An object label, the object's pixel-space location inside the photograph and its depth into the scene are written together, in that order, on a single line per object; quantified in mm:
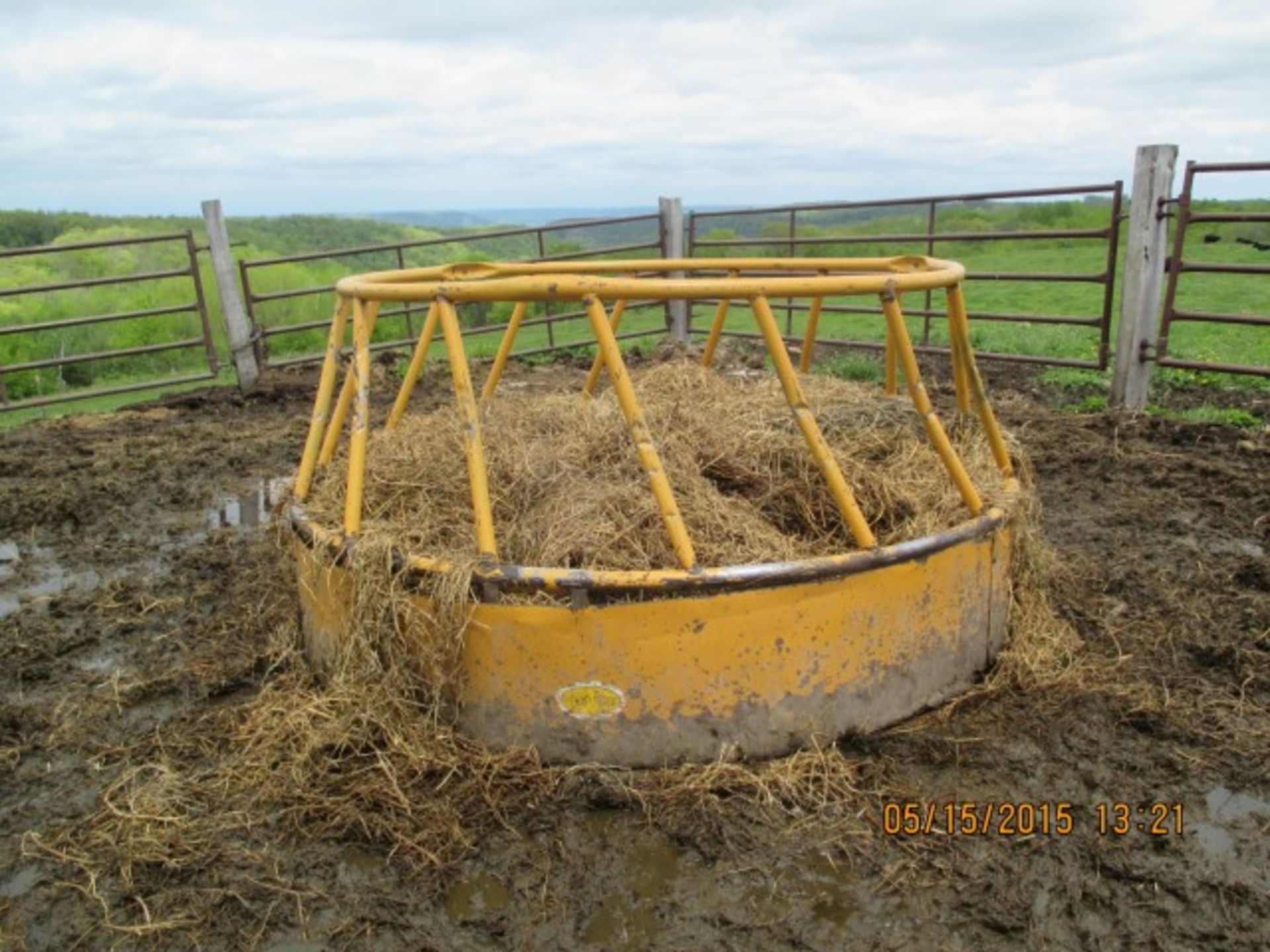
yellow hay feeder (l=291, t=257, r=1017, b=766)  2846
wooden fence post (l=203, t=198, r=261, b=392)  8766
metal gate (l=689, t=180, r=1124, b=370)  7266
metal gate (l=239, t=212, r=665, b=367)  8930
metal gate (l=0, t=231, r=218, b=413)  8484
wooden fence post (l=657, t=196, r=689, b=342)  10141
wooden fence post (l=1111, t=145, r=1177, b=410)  6664
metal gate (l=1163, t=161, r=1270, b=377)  6371
